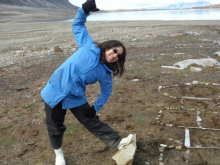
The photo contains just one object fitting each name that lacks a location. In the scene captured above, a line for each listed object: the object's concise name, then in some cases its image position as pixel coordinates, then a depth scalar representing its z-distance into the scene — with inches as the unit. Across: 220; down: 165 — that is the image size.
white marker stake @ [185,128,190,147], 161.9
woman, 122.5
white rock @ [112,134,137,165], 138.4
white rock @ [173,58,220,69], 371.6
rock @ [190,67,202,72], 345.8
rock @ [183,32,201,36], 718.8
